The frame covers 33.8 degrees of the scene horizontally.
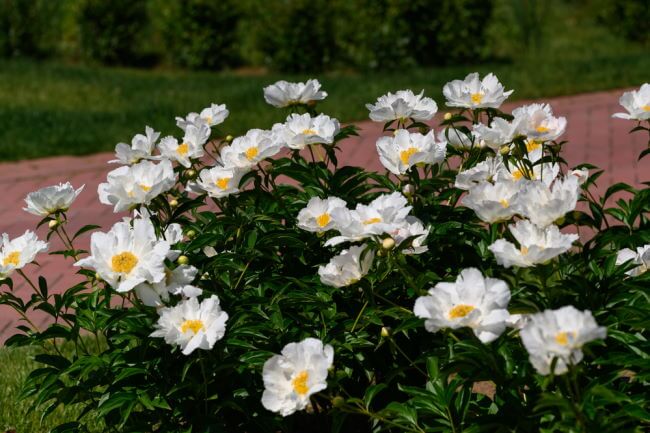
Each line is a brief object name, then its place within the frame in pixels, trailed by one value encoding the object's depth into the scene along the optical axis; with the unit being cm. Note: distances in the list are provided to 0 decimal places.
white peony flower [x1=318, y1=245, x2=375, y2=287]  244
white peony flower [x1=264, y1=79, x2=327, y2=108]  306
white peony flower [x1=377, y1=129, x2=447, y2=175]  280
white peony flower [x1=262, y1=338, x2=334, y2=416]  215
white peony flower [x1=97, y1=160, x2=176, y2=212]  257
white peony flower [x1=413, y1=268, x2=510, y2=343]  209
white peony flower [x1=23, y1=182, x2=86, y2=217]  270
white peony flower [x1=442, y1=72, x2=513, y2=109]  294
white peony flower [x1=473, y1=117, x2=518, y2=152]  271
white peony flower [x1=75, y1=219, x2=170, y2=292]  232
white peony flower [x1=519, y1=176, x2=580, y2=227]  228
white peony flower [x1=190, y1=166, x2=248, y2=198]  280
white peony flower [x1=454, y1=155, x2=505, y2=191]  276
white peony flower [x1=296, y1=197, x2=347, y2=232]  260
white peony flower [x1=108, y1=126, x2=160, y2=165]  301
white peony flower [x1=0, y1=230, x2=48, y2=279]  264
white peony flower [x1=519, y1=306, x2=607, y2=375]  188
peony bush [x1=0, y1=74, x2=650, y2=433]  220
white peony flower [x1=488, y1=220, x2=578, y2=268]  218
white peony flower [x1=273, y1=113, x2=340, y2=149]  289
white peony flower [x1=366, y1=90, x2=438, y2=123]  299
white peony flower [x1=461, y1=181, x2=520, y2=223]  244
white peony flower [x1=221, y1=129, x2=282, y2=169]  278
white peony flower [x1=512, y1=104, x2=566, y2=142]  269
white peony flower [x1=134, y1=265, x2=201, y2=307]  236
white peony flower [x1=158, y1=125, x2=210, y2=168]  295
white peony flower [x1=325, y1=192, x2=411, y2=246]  235
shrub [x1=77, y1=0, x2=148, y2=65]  1102
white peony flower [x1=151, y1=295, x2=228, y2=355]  227
